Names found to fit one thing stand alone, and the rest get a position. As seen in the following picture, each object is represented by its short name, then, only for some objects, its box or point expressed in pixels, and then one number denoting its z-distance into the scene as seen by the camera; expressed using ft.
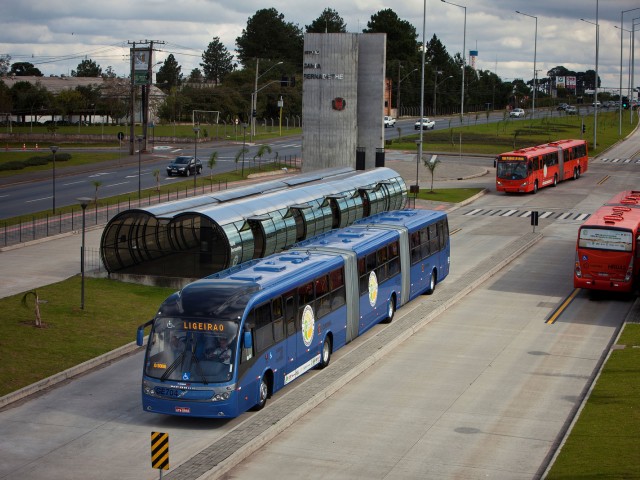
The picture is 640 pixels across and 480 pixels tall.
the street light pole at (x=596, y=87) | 352.81
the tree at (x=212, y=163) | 270.48
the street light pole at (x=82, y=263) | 117.22
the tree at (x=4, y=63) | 420.36
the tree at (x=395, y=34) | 614.34
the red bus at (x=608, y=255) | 129.70
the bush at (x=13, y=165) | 275.18
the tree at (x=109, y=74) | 510.46
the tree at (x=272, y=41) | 643.86
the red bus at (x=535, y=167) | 247.29
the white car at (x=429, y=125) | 464.24
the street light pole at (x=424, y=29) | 274.77
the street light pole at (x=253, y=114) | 384.80
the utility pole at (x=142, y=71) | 317.42
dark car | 270.26
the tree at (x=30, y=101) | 458.91
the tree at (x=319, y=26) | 635.05
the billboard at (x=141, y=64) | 323.84
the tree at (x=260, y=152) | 290.76
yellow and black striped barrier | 62.39
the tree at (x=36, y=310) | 108.27
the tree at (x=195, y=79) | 610.56
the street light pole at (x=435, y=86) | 578.41
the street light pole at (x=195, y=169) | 236.51
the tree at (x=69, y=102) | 463.42
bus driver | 76.64
